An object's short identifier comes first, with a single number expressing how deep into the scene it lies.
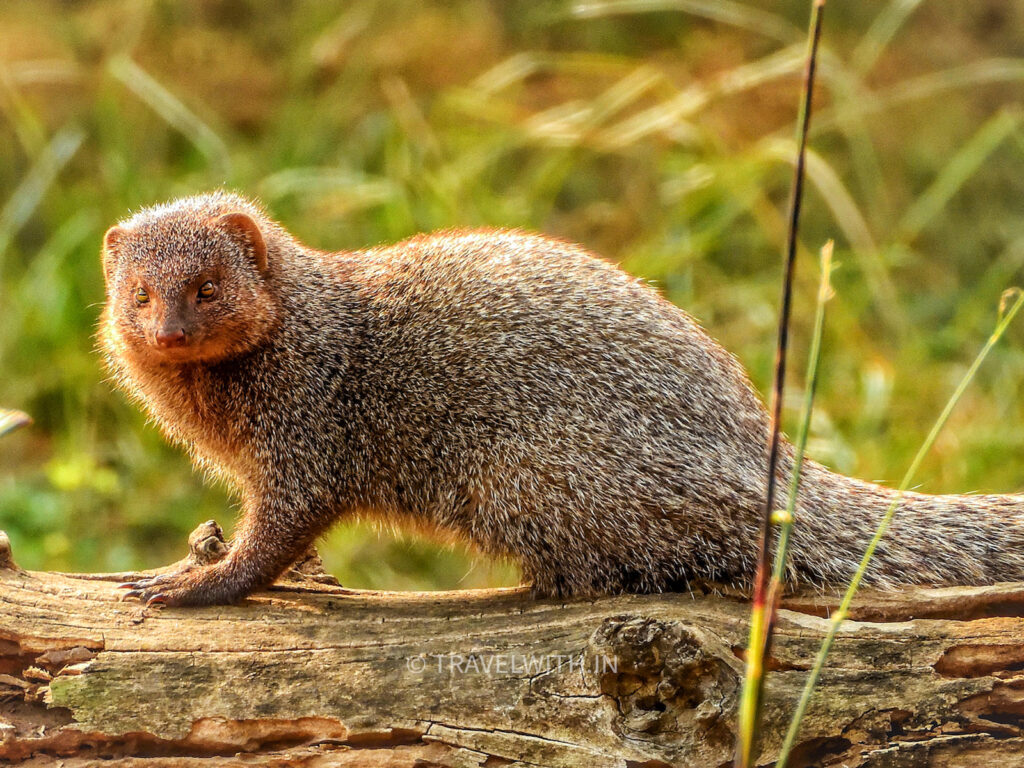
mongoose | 6.62
